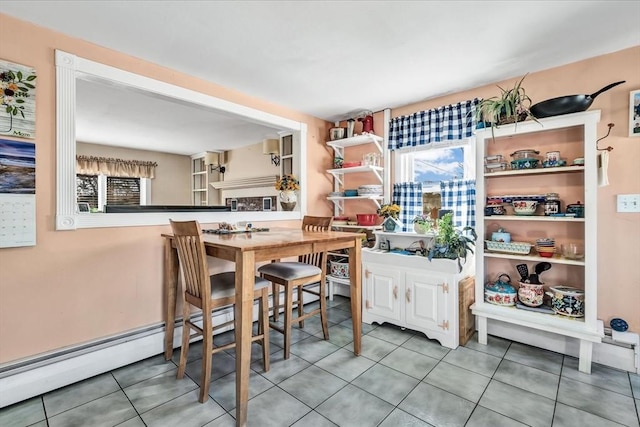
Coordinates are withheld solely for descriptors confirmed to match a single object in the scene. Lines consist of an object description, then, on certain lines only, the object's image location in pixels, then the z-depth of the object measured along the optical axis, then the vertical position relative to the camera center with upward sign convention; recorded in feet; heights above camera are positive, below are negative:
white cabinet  7.95 -2.19
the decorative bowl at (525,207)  7.68 +0.18
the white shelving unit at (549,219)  6.67 -0.14
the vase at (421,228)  9.13 -0.44
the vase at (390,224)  9.93 -0.34
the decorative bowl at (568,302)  7.00 -2.10
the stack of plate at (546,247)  7.41 -0.84
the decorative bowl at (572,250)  7.36 -0.92
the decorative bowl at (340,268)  11.45 -2.10
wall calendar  5.72 +0.40
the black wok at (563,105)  6.66 +2.49
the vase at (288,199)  10.98 +0.54
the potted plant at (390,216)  9.96 -0.08
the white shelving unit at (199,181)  20.54 +2.34
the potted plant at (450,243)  8.16 -0.80
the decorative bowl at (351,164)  11.66 +1.94
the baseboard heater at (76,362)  5.76 -3.22
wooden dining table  5.19 -0.94
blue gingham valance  9.29 +2.95
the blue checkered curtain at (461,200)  9.30 +0.45
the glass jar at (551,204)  7.40 +0.24
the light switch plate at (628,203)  6.89 +0.25
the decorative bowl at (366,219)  11.16 -0.20
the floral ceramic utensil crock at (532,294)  7.63 -2.07
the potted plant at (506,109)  7.44 +2.68
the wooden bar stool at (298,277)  7.36 -1.63
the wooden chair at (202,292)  5.68 -1.59
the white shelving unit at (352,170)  11.18 +1.72
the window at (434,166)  9.68 +1.68
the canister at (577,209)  6.99 +0.11
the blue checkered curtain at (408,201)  10.53 +0.45
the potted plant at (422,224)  9.14 -0.33
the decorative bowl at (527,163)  7.65 +1.30
